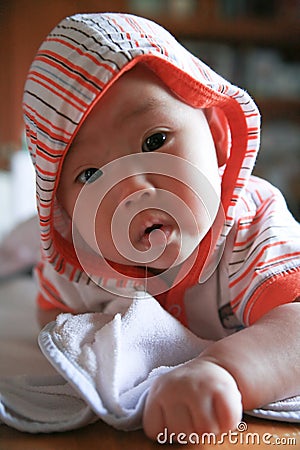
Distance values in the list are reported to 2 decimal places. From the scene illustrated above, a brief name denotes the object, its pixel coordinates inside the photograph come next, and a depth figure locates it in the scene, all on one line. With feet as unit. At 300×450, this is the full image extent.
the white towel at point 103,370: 1.73
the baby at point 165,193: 1.93
